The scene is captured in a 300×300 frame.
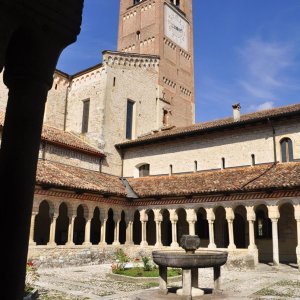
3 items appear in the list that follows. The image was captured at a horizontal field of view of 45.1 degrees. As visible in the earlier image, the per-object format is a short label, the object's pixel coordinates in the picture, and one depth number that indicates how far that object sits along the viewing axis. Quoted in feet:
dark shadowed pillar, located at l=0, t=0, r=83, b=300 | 8.86
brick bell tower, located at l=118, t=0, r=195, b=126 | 108.68
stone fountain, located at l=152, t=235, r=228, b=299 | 27.37
